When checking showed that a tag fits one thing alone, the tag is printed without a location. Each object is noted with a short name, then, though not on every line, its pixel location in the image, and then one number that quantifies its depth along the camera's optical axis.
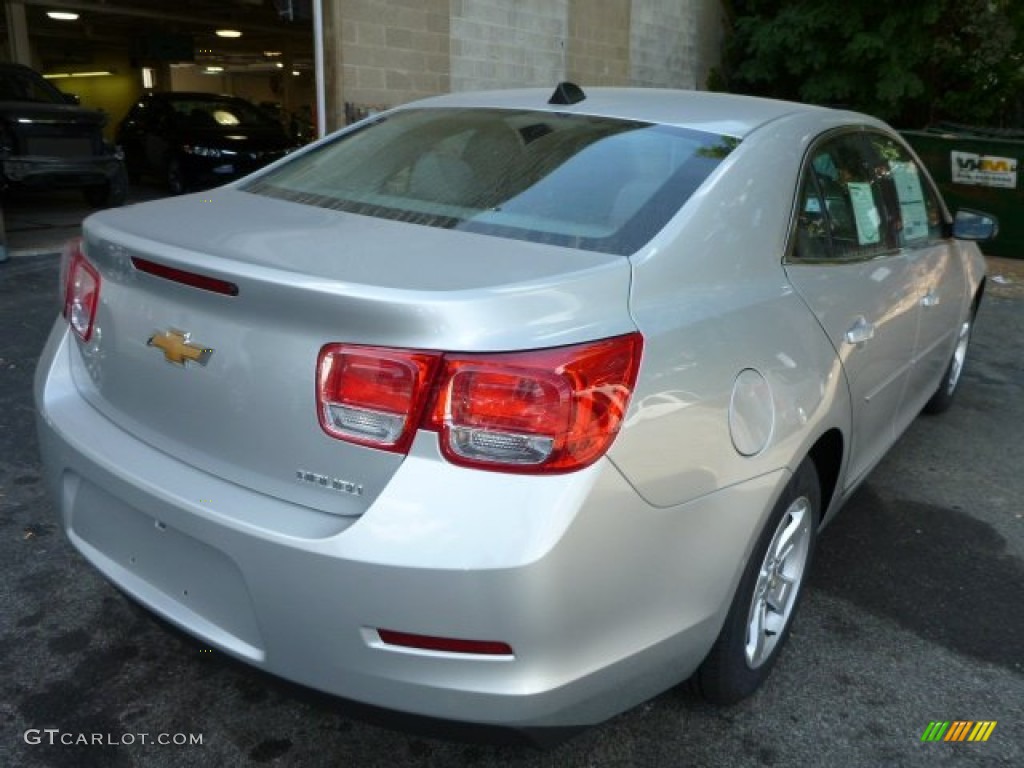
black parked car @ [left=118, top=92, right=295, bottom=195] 14.22
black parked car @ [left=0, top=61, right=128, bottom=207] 10.20
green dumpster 10.14
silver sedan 1.68
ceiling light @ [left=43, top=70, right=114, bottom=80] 26.14
